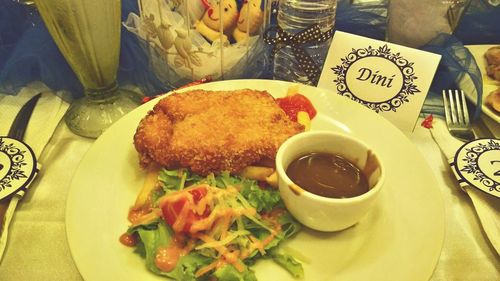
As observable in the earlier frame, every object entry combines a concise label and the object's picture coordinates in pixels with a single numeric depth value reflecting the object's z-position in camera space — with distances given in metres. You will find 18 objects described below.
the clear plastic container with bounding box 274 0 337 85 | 0.35
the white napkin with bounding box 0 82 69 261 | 0.30
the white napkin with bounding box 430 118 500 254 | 0.25
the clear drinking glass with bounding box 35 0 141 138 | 0.27
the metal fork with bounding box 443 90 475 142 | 0.32
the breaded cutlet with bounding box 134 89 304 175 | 0.25
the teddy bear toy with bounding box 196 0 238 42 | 0.32
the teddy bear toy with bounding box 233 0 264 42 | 0.32
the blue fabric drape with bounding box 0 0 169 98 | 0.34
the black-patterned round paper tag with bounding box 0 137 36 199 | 0.26
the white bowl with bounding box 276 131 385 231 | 0.21
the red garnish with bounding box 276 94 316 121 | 0.30
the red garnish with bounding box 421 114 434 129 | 0.33
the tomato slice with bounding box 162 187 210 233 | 0.22
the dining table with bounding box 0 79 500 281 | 0.23
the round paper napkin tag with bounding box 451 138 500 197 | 0.27
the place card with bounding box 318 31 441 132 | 0.31
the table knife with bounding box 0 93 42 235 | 0.25
